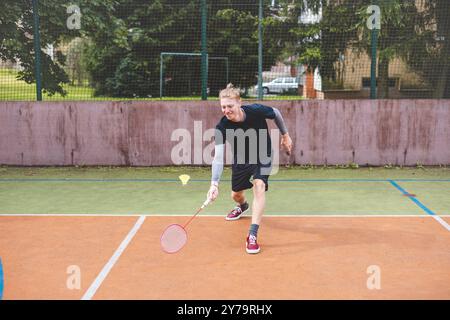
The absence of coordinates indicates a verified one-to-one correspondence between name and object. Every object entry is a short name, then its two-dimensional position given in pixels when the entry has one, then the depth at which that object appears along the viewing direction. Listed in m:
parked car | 12.00
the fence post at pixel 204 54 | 10.67
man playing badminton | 5.57
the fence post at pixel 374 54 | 10.59
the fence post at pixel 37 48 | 10.56
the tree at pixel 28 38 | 10.91
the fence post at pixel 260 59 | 11.40
